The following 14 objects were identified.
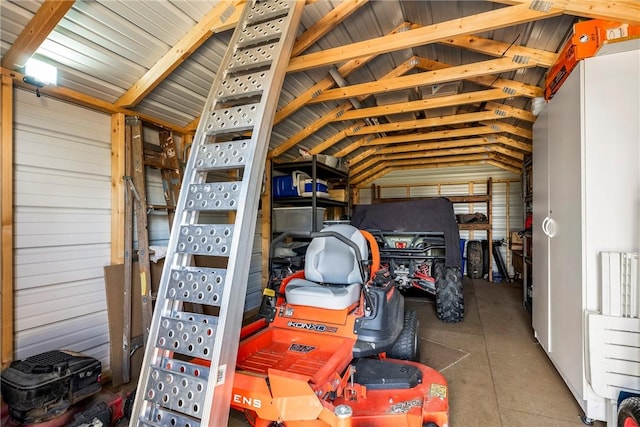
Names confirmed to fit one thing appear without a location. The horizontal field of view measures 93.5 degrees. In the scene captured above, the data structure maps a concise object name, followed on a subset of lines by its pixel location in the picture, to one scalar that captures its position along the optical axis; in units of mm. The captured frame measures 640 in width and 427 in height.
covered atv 4258
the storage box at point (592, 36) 2032
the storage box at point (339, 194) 6337
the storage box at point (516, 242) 6079
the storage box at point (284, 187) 4938
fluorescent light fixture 2137
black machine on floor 1716
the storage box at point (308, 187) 4859
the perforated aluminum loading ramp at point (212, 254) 1284
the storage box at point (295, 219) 4816
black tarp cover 4406
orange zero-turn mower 1542
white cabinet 1976
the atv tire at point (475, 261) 7414
